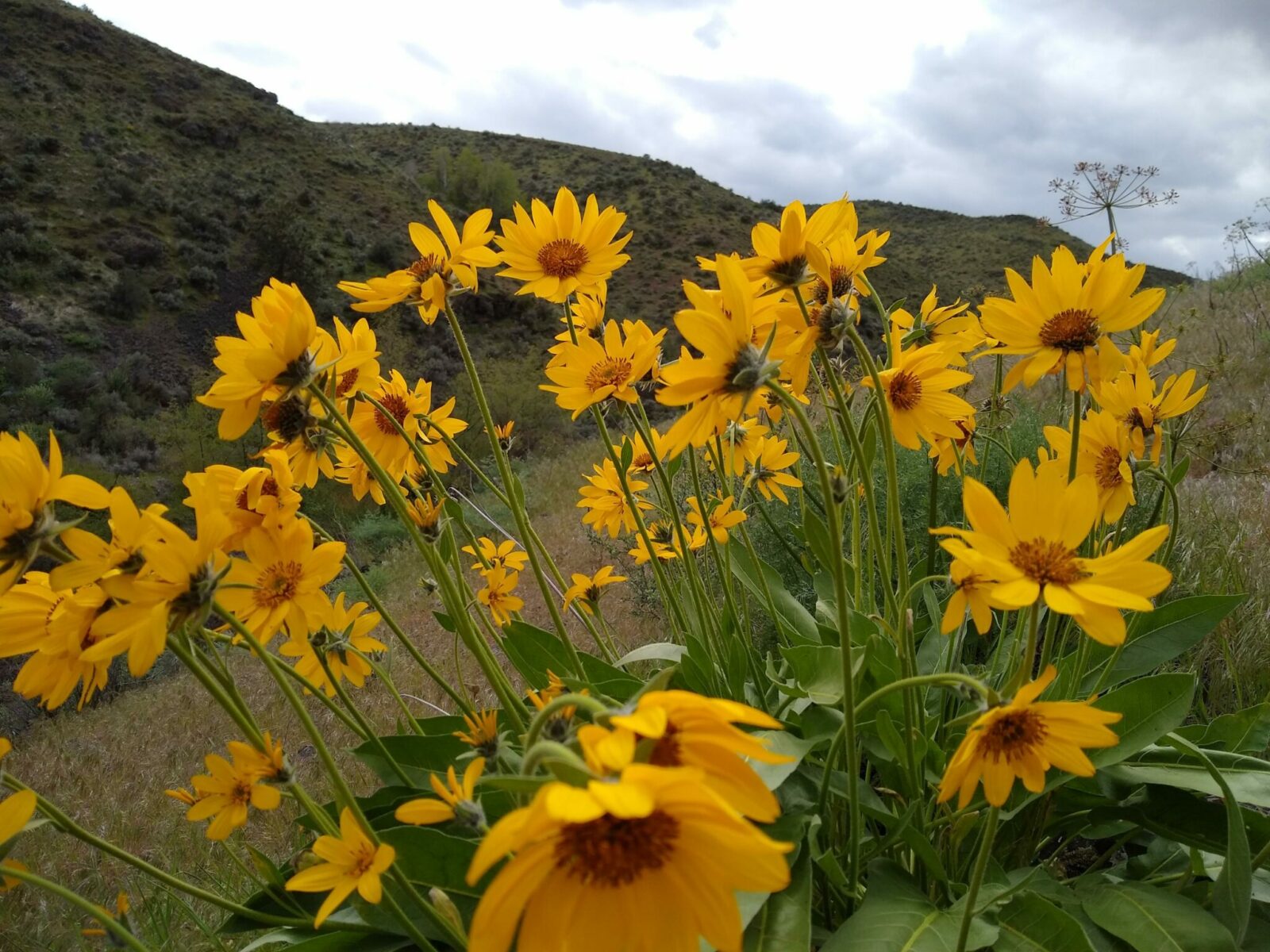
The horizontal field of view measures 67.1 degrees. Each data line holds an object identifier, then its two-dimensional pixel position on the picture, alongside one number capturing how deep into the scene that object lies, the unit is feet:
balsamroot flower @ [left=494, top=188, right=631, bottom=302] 1.76
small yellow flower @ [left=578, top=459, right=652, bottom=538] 2.45
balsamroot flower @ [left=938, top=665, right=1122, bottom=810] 1.05
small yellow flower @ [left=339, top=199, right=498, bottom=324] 1.67
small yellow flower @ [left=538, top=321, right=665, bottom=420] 1.69
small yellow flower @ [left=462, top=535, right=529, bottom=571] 2.41
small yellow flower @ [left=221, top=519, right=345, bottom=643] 1.26
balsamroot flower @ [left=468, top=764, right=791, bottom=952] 0.74
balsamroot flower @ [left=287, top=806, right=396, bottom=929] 1.18
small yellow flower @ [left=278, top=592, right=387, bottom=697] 1.64
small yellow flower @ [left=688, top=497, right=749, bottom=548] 1.97
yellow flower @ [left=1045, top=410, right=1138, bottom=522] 1.60
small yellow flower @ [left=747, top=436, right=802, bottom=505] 2.40
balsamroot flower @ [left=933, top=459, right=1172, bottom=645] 1.01
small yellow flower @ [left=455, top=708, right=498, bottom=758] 1.36
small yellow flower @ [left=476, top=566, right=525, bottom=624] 2.25
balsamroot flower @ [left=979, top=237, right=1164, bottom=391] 1.38
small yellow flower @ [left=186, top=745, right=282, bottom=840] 1.43
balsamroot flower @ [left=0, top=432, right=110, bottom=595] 1.06
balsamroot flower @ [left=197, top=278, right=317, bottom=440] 1.23
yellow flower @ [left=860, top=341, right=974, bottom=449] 1.53
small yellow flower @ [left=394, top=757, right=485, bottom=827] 1.05
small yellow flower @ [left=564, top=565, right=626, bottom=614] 2.22
